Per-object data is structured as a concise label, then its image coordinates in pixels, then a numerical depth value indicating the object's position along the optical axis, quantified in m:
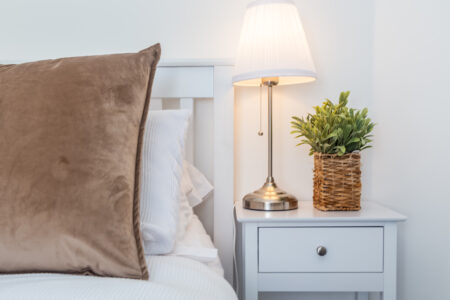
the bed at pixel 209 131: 1.25
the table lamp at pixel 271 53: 1.07
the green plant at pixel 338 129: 1.09
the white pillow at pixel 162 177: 0.86
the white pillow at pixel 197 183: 1.22
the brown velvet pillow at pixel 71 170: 0.71
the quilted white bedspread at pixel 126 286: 0.60
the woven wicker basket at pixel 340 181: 1.09
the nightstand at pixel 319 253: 1.04
